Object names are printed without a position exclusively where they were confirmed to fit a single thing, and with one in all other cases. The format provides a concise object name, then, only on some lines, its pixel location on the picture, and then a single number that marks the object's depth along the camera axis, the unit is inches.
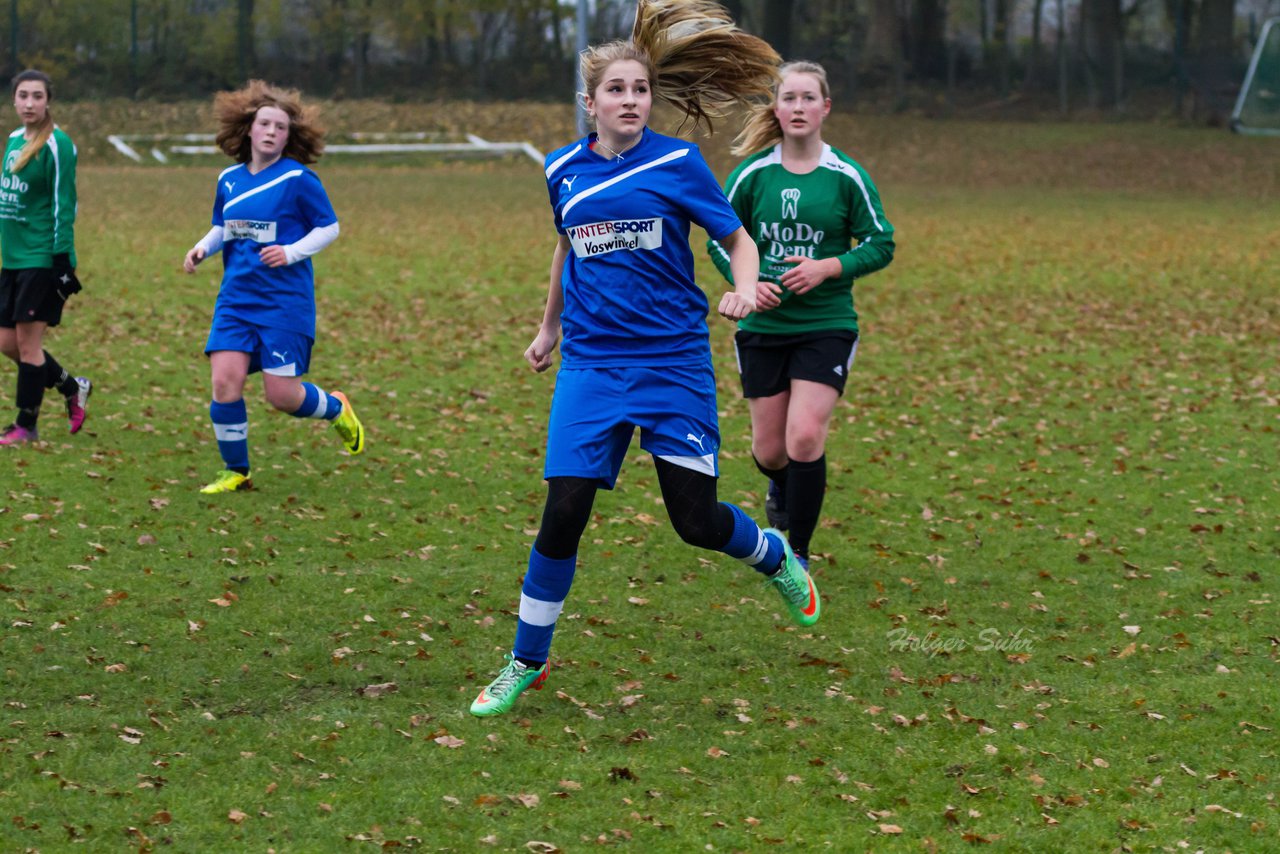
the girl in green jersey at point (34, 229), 693.3
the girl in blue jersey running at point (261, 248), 641.6
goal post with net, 1307.8
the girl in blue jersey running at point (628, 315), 397.7
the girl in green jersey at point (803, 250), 524.7
